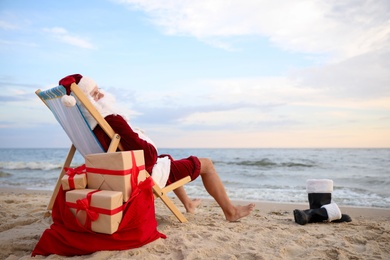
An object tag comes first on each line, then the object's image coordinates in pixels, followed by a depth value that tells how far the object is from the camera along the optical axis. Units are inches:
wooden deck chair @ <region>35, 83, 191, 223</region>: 100.1
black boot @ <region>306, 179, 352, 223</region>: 142.0
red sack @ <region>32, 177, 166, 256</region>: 90.8
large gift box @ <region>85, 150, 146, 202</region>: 87.8
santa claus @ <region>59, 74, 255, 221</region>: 104.0
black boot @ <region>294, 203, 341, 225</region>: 134.8
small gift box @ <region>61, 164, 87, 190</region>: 93.5
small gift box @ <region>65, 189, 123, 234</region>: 84.1
